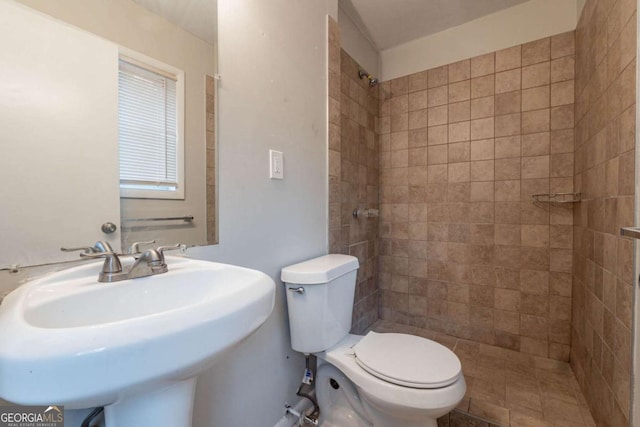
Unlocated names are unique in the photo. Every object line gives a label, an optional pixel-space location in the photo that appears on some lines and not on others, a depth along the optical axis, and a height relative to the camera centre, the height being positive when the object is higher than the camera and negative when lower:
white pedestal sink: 0.32 -0.19
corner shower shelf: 1.64 +0.08
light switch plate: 1.16 +0.20
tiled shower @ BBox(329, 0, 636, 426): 1.12 +0.09
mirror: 0.59 +0.22
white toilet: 0.94 -0.58
